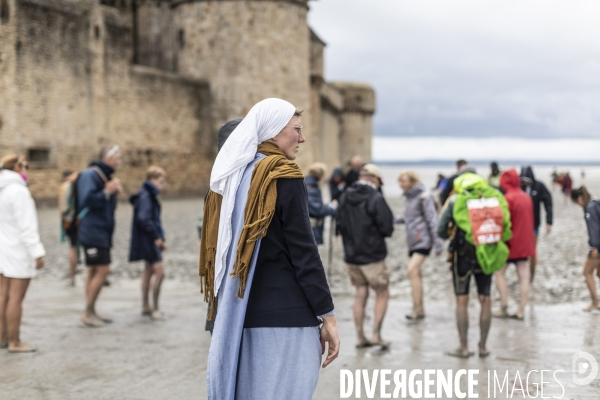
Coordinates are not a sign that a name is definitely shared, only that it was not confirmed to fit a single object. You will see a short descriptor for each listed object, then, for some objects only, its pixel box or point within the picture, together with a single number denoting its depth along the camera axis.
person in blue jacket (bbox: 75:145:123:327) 7.75
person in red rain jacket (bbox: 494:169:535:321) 8.52
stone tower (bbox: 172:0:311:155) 33.22
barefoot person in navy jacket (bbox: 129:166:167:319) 8.27
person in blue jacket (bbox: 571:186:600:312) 8.25
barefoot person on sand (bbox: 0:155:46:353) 6.54
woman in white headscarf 3.41
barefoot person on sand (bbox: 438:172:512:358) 6.57
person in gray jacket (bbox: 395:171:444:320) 8.34
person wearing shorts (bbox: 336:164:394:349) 7.02
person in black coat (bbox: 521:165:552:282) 10.39
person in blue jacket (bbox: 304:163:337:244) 8.18
